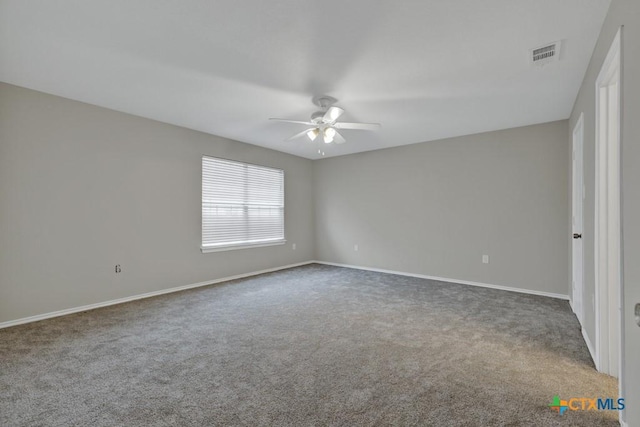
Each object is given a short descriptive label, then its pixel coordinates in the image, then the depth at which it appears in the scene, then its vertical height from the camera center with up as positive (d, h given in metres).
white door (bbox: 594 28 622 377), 2.01 -0.09
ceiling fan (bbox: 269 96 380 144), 3.26 +1.06
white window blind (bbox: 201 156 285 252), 4.92 +0.16
